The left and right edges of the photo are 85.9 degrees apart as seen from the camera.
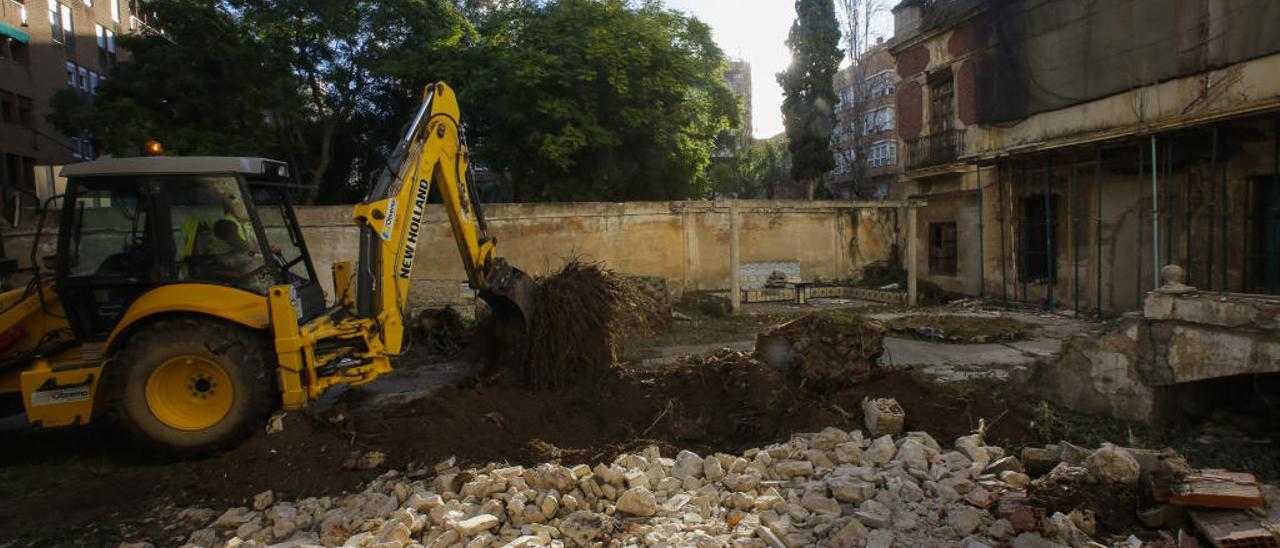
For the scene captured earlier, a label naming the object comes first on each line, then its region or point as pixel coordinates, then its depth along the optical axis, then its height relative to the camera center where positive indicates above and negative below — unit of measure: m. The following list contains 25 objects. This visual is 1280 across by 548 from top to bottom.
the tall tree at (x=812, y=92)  25.75 +5.74
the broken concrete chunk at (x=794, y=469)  4.79 -1.59
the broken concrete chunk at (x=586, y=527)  3.98 -1.64
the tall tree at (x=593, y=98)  17.34 +4.06
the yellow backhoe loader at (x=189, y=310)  5.29 -0.37
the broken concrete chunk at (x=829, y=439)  5.21 -1.52
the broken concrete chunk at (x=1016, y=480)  4.44 -1.60
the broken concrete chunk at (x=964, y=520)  3.95 -1.66
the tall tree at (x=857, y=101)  29.16 +6.42
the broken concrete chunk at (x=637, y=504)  4.27 -1.59
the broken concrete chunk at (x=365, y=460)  5.08 -1.51
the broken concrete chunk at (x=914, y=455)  4.78 -1.54
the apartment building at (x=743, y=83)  41.00 +12.50
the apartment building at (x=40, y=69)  23.41 +7.50
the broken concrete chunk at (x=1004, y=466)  4.68 -1.59
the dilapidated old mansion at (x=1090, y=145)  10.39 +1.47
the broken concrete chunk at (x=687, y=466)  4.77 -1.55
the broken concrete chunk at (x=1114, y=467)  4.29 -1.49
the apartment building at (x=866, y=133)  31.44 +5.45
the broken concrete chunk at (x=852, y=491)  4.35 -1.60
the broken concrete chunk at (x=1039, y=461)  4.75 -1.58
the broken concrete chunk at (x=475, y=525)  3.98 -1.59
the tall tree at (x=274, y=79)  16.31 +4.85
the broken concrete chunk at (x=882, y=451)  4.95 -1.55
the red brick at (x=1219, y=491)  3.86 -1.51
